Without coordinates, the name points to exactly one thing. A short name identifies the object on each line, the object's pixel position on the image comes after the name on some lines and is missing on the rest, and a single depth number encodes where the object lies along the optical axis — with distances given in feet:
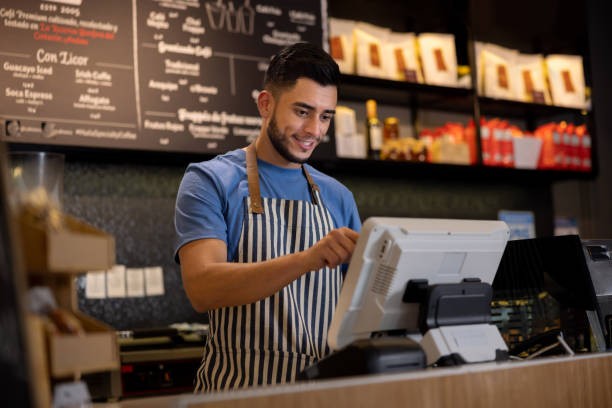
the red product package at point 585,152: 13.14
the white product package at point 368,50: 11.19
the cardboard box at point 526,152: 12.53
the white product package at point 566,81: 13.32
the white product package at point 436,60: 11.96
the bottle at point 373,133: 11.22
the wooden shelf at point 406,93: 11.18
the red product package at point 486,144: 12.15
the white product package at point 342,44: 10.96
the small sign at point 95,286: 9.73
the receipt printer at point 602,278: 5.89
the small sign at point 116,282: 9.89
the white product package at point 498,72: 12.57
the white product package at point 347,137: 10.80
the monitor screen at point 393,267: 4.23
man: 5.42
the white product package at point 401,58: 11.61
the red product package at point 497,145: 12.22
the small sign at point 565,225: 13.99
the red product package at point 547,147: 12.86
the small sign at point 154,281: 10.18
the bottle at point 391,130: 11.56
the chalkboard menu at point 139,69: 8.55
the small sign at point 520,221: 13.61
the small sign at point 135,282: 10.03
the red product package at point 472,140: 12.01
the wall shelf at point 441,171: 10.84
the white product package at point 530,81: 13.08
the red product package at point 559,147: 12.87
